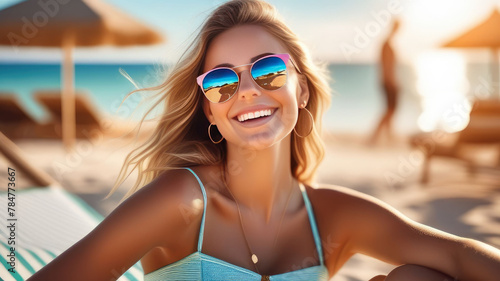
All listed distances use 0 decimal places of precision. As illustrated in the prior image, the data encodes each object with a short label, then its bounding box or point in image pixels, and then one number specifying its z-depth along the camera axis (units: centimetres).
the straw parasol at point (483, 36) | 928
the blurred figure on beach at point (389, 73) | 876
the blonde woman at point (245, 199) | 175
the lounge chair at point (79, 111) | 1173
